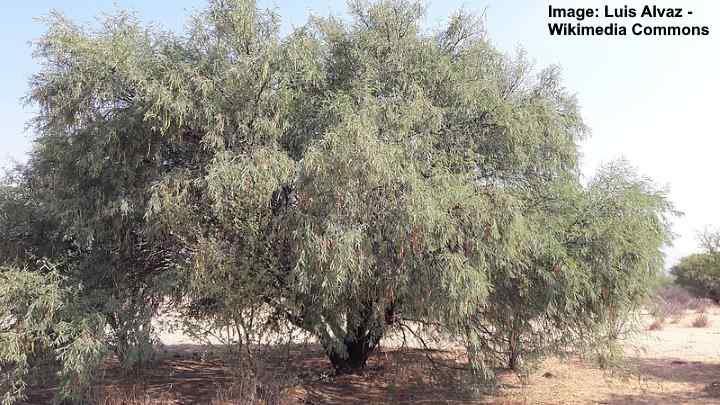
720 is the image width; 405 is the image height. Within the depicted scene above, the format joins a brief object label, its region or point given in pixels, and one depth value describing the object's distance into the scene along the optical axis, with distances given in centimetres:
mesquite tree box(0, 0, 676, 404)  750
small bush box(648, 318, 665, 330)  2368
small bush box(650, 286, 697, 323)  2786
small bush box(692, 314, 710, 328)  2469
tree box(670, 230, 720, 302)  2899
